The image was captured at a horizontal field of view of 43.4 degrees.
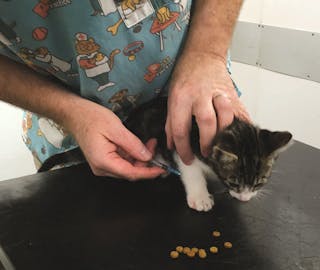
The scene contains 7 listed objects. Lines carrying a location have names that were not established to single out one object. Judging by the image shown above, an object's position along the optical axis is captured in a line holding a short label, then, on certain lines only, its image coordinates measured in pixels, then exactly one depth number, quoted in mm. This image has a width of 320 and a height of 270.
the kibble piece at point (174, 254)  650
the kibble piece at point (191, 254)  651
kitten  788
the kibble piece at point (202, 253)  651
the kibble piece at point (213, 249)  665
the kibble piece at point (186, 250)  659
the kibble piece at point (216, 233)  709
